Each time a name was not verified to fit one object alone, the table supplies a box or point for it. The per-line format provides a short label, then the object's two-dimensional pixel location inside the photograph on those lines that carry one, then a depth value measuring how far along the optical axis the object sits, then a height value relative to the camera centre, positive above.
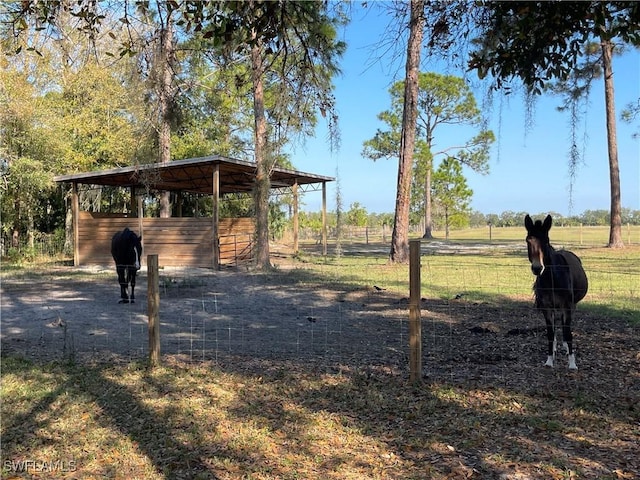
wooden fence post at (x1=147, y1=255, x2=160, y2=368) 4.86 -0.81
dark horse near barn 9.70 -0.40
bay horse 4.68 -0.65
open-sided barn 15.66 +0.22
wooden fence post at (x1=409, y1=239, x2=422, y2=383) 4.30 -0.81
